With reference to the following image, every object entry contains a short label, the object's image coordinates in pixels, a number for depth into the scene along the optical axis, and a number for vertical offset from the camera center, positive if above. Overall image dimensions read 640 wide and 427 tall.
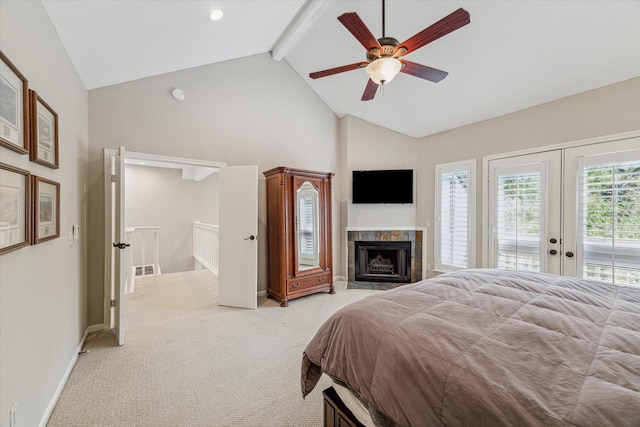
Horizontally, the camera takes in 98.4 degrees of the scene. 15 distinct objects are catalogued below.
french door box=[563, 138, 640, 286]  2.73 +0.00
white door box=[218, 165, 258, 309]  3.69 -0.35
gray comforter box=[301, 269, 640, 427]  0.78 -0.51
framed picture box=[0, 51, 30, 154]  1.27 +0.51
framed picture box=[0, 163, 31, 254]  1.26 +0.01
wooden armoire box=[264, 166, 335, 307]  3.82 -0.31
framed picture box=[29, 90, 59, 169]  1.57 +0.49
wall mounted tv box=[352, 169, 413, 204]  4.71 +0.42
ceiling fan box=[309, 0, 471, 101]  1.79 +1.22
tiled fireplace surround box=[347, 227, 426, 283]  4.76 -0.47
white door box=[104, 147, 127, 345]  2.63 -0.29
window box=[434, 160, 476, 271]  4.15 -0.06
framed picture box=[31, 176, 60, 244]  1.58 +0.01
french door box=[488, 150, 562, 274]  3.31 +0.00
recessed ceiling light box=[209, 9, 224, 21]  2.55 +1.86
